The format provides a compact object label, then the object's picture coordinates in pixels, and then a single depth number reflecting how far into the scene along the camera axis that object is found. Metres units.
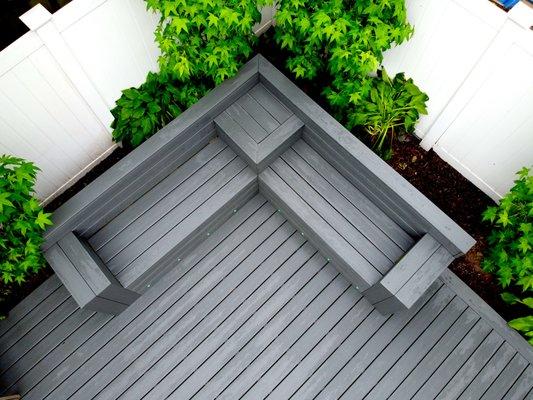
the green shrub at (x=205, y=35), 3.16
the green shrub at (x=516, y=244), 3.43
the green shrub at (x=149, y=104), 4.15
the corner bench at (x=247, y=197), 3.44
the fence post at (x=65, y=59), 3.05
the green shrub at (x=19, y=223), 3.06
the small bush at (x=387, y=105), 4.18
